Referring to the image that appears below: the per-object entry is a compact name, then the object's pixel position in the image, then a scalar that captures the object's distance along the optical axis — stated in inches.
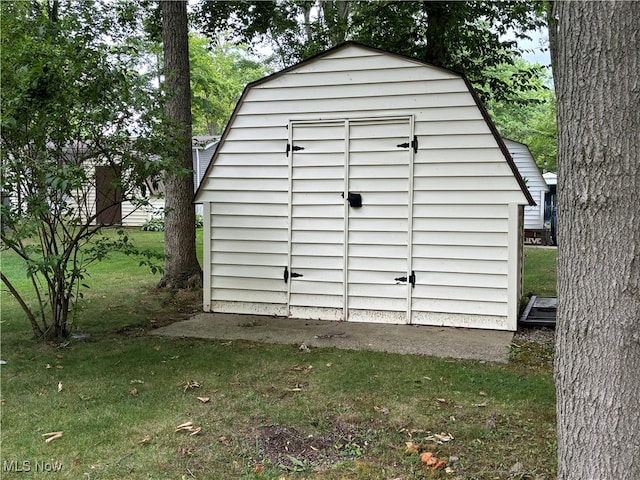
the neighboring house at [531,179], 655.1
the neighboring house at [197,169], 680.4
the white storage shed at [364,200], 221.5
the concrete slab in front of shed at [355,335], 193.0
